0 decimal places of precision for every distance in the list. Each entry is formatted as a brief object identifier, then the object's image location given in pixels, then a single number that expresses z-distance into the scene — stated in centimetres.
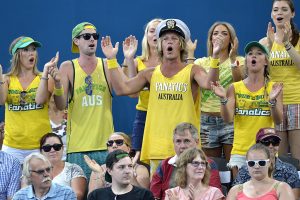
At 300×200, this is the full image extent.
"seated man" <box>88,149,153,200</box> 1660
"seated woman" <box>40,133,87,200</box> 1805
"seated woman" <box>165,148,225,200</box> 1633
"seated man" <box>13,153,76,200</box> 1692
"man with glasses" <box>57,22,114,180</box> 1887
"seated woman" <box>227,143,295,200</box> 1611
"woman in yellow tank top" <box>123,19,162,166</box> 1958
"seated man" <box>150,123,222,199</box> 1714
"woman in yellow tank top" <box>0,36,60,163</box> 1881
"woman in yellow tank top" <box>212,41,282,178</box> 1825
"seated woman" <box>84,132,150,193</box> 1778
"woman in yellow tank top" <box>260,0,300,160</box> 1931
